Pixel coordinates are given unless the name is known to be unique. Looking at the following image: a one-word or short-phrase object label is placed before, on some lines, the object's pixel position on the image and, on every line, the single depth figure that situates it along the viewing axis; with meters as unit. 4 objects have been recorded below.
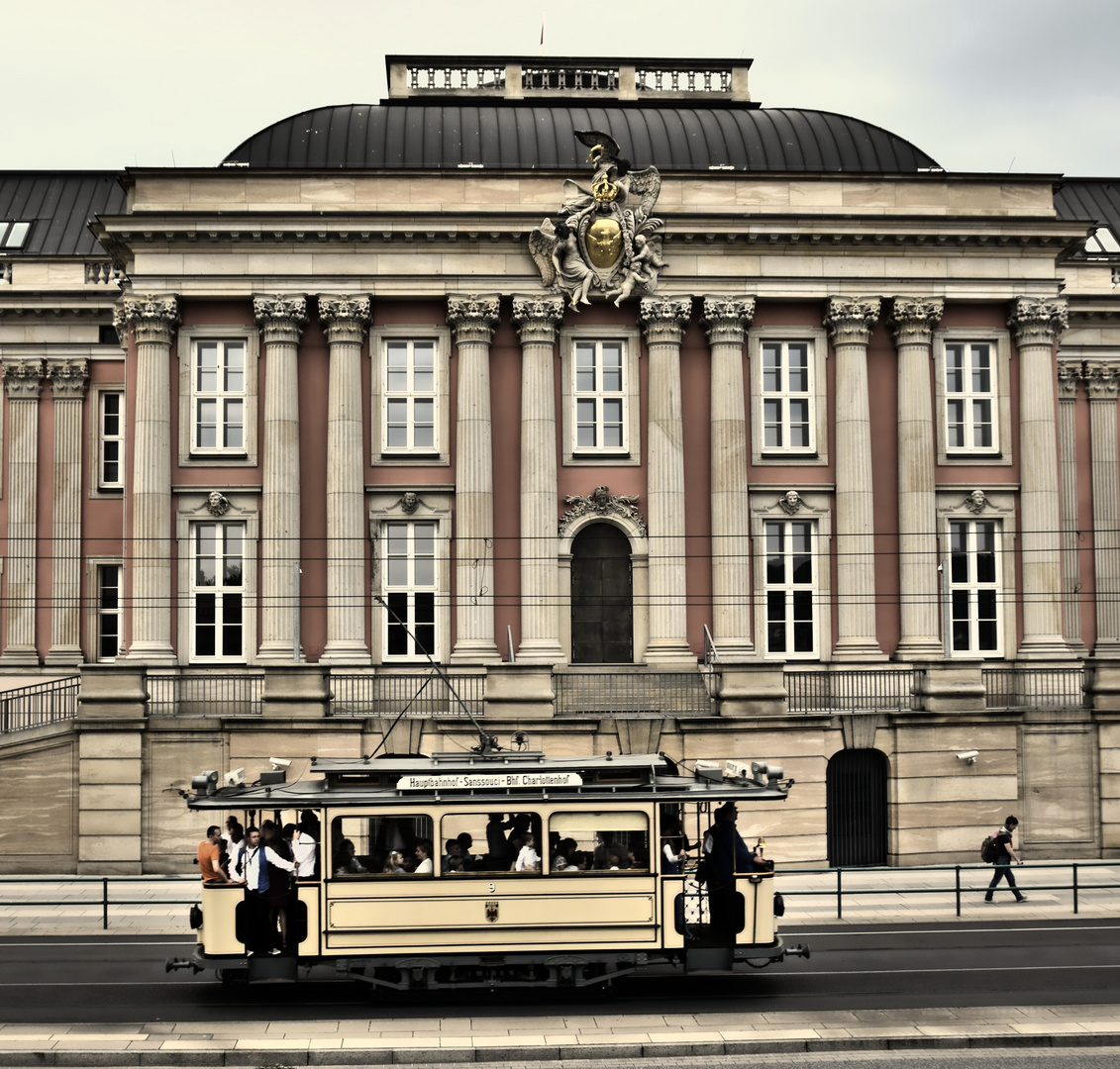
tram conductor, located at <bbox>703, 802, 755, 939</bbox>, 20.33
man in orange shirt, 20.24
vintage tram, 19.94
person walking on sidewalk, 30.08
